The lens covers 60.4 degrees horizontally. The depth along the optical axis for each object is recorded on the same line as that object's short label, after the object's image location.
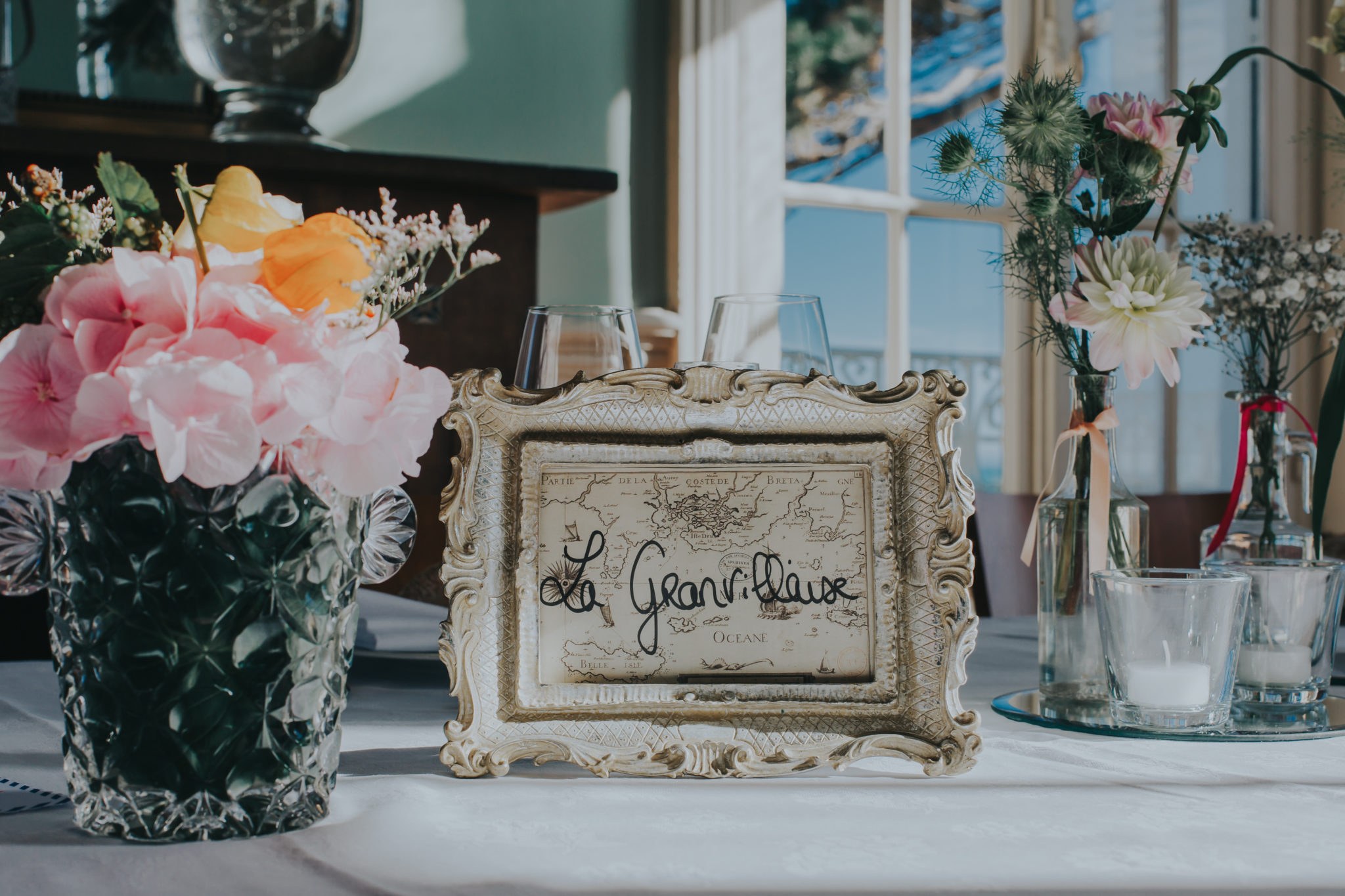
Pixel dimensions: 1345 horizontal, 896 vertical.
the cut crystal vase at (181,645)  0.47
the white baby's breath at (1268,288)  0.96
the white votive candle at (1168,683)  0.66
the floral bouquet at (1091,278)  0.72
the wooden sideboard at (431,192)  1.47
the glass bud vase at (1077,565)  0.74
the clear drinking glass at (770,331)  0.69
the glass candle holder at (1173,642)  0.65
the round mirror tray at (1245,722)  0.68
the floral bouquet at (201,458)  0.44
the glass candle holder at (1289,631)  0.73
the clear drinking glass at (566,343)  0.69
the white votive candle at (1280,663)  0.74
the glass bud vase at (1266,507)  0.91
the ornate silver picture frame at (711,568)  0.61
